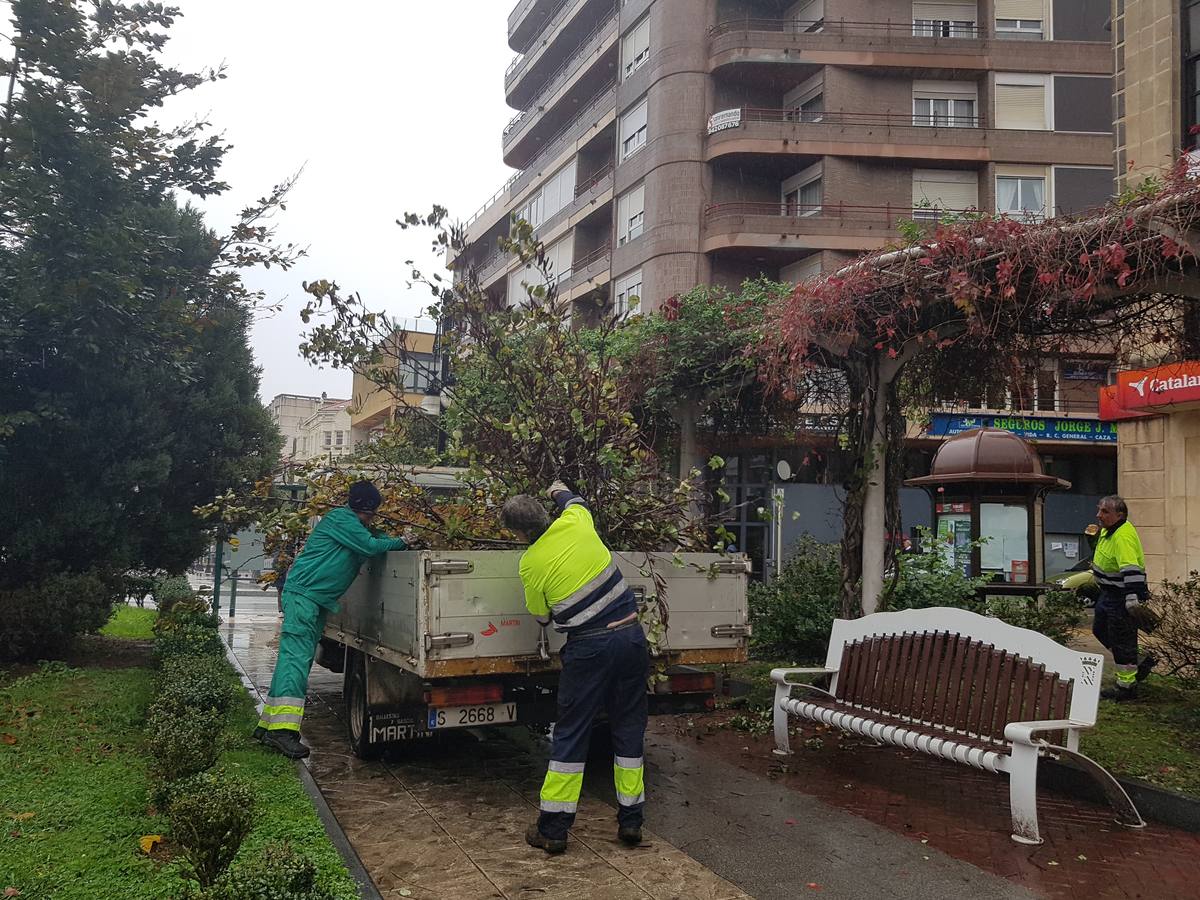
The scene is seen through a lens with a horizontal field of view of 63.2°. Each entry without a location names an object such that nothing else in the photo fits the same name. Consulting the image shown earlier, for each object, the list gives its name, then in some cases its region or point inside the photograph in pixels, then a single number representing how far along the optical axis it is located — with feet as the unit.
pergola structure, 19.93
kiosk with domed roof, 47.96
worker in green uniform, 21.27
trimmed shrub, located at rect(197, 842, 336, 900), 10.17
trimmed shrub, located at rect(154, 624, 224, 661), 29.69
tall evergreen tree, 27.91
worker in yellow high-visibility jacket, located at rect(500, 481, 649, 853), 15.97
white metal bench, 17.06
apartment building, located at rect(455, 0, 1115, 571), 90.79
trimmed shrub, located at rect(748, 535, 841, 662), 32.22
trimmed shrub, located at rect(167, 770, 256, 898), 12.01
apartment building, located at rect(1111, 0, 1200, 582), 40.88
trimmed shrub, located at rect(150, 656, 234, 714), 20.43
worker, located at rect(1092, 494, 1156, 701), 27.17
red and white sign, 39.60
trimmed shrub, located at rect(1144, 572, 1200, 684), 23.84
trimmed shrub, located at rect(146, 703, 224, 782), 16.38
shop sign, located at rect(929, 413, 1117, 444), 90.07
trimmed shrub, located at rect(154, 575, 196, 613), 40.42
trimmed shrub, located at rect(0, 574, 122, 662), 29.27
